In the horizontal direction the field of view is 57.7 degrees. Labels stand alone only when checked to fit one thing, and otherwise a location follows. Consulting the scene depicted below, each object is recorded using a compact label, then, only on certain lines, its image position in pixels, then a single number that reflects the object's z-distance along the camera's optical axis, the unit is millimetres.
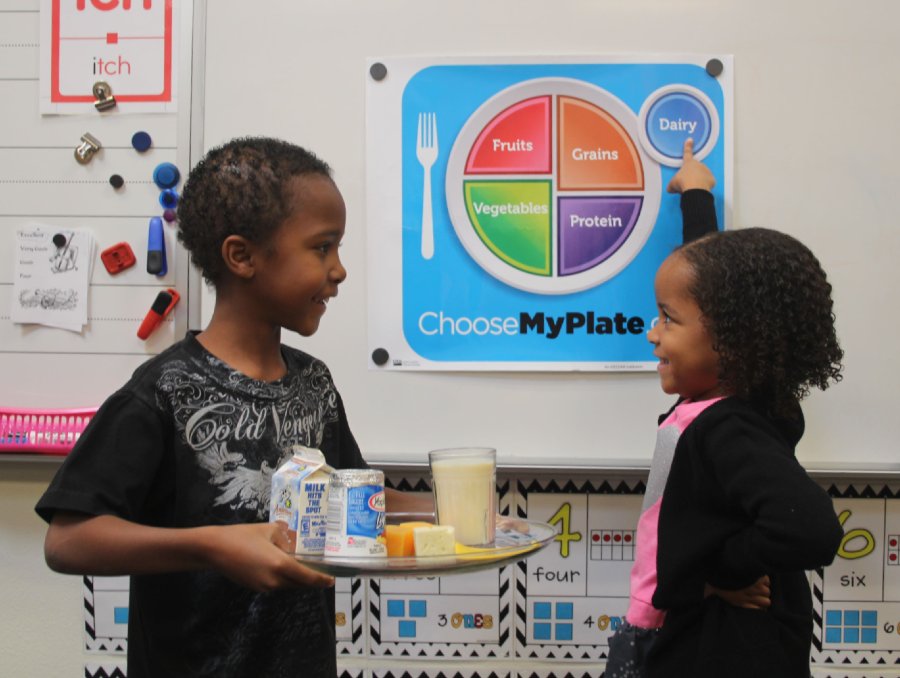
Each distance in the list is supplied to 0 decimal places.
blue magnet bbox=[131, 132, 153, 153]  1482
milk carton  832
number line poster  1416
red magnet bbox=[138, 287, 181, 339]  1470
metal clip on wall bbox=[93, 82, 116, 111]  1487
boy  780
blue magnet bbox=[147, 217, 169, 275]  1461
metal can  824
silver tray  783
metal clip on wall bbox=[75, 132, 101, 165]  1489
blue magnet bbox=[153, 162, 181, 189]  1478
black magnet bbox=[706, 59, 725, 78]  1426
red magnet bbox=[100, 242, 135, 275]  1489
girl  881
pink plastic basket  1453
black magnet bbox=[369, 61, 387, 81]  1451
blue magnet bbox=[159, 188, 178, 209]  1481
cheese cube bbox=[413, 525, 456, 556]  847
